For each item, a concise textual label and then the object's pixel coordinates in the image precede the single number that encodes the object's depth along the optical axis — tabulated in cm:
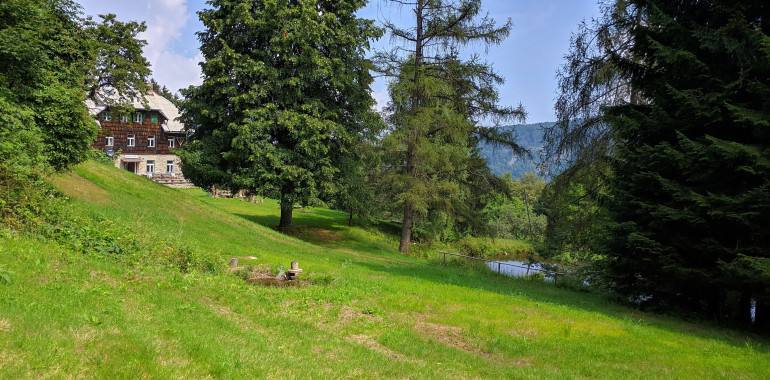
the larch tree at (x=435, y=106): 2583
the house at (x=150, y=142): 5122
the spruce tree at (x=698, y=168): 1014
